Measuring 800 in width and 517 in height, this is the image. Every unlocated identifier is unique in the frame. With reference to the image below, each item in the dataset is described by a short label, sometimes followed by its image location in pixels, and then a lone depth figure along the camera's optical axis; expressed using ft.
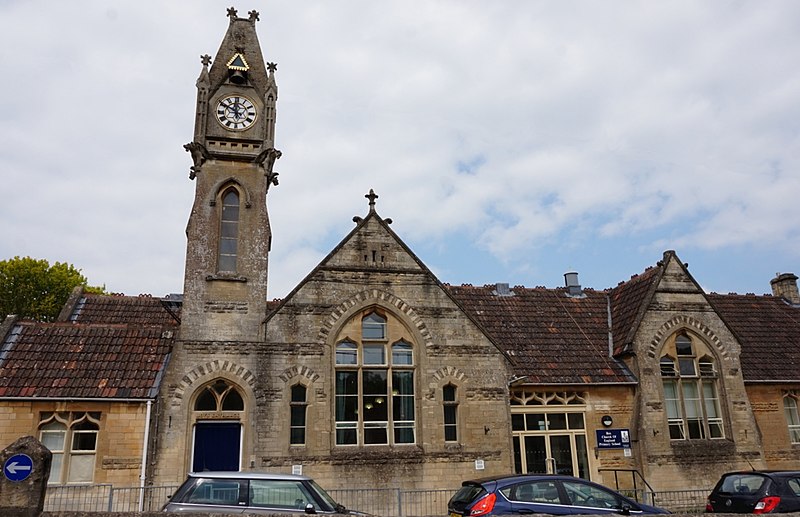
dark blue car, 36.96
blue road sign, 29.68
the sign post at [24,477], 29.37
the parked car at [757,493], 43.86
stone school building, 55.47
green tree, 126.41
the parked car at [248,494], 35.70
